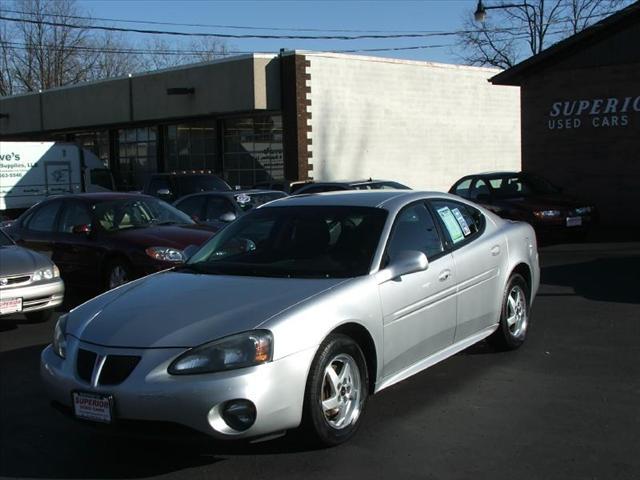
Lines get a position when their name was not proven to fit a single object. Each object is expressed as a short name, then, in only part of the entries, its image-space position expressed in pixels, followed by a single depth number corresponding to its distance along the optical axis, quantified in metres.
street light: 27.17
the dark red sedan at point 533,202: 14.33
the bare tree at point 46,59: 52.09
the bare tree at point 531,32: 45.41
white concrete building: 24.89
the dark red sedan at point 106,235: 9.52
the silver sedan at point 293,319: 4.00
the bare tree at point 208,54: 59.66
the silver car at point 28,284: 8.09
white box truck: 24.06
